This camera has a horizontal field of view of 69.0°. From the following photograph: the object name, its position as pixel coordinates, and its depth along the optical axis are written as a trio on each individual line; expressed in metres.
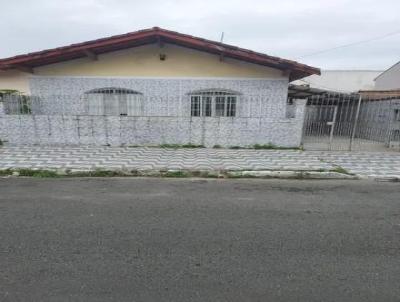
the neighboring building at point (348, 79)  30.80
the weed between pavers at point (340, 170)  6.96
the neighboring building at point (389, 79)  22.52
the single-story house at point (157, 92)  9.91
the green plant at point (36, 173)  6.61
